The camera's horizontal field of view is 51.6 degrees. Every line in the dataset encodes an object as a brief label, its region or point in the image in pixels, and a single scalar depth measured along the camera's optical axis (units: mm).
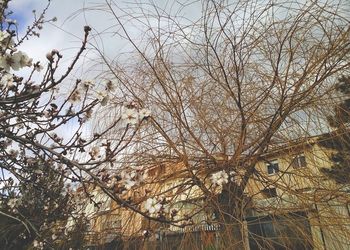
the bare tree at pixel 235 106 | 2439
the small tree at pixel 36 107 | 1664
